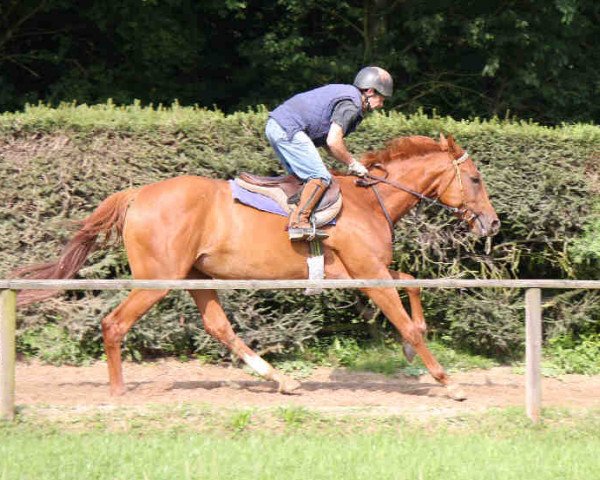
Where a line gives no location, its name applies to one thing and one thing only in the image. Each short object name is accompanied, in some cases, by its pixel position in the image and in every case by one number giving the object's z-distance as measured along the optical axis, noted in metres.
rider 13.56
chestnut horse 13.67
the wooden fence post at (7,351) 11.56
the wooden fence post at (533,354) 12.13
